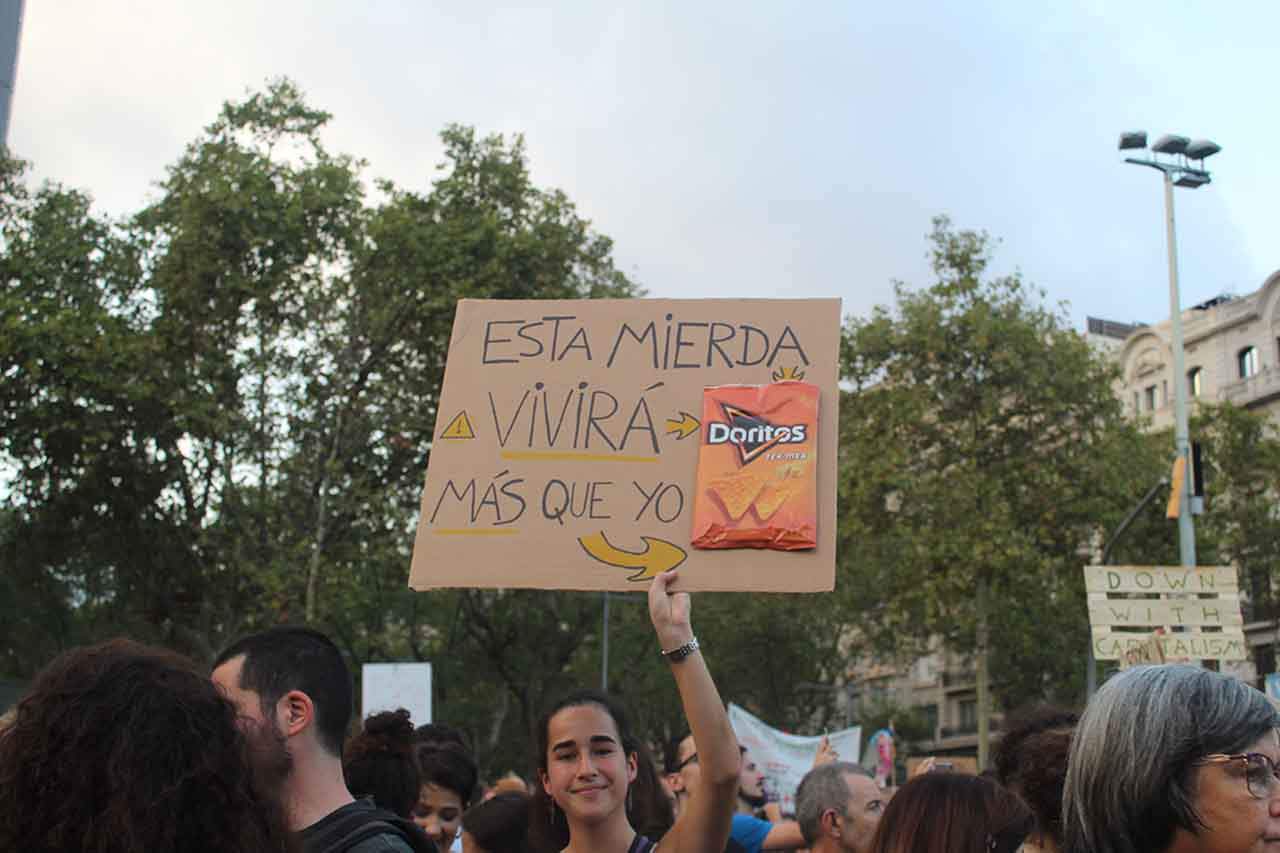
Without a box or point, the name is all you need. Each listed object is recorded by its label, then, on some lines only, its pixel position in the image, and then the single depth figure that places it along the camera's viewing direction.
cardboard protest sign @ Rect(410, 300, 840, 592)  3.89
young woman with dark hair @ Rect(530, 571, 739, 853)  3.57
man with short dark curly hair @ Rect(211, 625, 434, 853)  3.08
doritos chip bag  3.81
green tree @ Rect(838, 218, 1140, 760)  27.64
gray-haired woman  2.60
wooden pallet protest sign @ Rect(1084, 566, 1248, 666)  12.87
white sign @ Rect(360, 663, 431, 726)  13.08
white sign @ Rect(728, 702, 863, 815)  13.09
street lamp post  20.97
